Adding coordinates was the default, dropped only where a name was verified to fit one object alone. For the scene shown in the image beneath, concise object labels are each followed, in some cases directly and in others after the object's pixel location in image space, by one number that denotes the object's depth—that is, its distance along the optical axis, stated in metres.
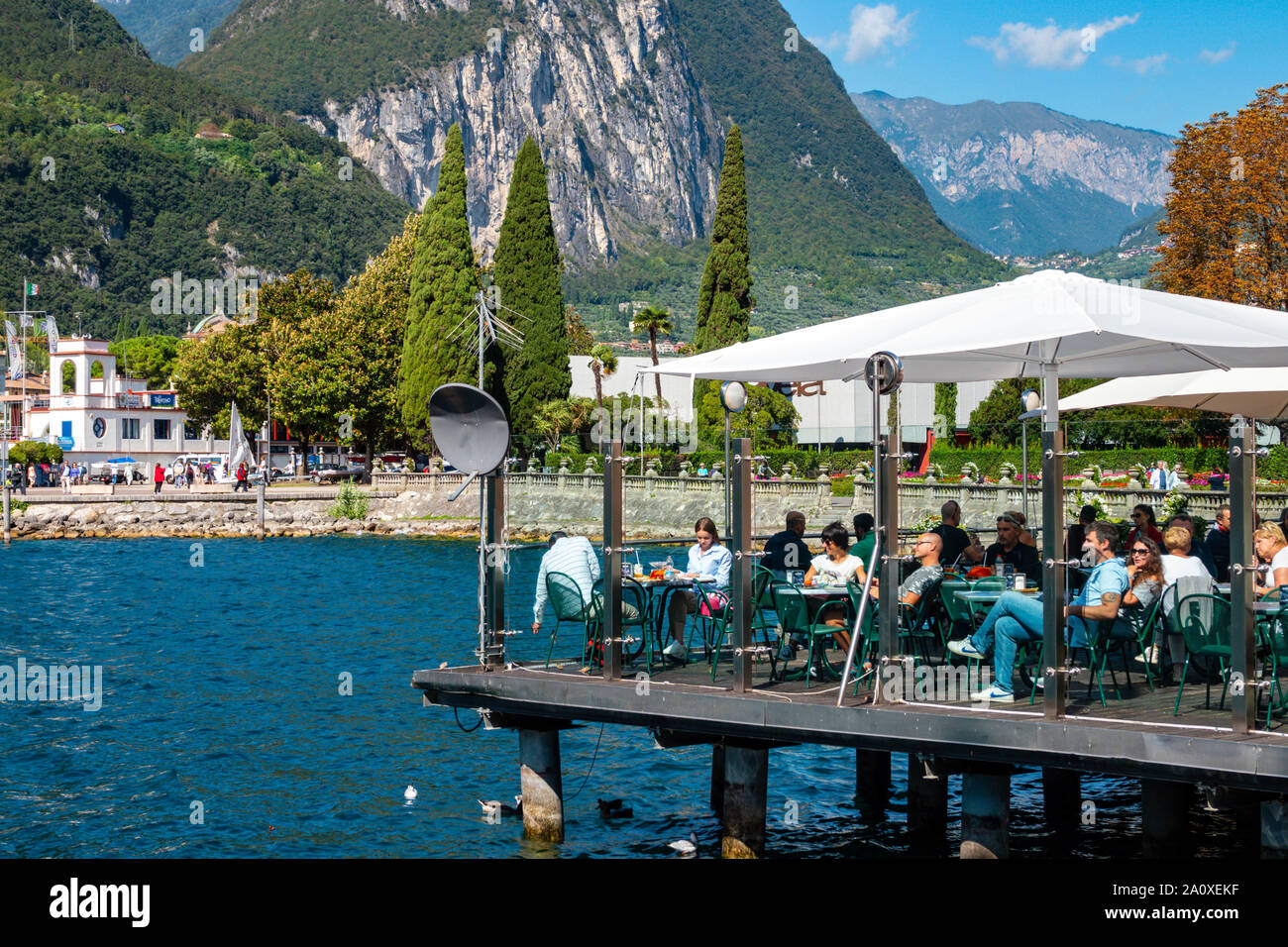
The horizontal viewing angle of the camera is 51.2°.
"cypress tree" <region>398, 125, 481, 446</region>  62.75
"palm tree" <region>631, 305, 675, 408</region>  72.81
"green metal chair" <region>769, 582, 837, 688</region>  11.08
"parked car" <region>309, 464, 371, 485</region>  72.06
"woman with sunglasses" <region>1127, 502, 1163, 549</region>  13.40
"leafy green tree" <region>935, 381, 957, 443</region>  64.19
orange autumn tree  40.56
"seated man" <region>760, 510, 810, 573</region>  13.02
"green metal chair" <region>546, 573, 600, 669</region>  11.87
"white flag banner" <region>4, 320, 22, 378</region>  113.31
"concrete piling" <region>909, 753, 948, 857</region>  12.88
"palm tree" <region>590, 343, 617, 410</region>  69.16
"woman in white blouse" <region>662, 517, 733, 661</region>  12.37
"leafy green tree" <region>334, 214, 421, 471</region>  68.50
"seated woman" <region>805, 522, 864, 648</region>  11.99
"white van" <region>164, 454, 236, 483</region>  79.35
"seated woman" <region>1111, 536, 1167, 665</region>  10.32
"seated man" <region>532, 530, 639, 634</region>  12.20
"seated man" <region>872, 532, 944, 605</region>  10.91
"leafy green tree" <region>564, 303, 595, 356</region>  106.56
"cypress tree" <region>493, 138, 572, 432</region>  63.41
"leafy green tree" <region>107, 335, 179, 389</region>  130.62
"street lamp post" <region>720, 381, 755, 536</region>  12.54
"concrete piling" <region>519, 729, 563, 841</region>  11.93
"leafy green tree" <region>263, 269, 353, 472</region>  67.88
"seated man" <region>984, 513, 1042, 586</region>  12.63
